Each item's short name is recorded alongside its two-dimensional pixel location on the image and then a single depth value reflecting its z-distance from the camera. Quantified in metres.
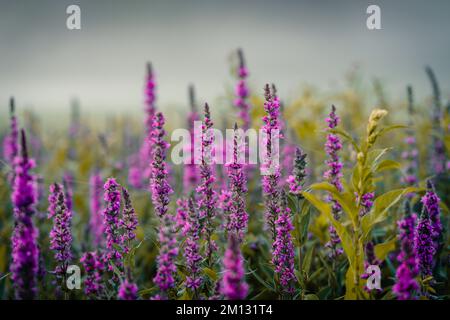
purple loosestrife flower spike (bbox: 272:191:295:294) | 2.29
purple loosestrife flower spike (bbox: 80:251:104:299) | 2.35
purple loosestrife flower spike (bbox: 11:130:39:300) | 1.94
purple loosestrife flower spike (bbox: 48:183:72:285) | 2.27
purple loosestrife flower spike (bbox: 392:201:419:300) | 1.87
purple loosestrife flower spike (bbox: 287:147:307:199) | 2.44
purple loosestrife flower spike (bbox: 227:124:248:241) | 2.31
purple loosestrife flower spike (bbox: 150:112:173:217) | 2.30
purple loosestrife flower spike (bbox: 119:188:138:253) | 2.32
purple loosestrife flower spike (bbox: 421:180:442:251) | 2.39
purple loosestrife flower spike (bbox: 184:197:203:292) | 2.20
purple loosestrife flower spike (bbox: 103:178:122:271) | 2.32
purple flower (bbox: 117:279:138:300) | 1.92
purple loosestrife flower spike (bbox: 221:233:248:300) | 1.72
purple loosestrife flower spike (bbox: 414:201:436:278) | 2.22
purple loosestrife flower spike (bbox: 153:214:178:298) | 1.96
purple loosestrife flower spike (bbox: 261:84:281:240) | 2.27
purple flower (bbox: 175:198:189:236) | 2.39
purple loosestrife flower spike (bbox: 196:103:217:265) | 2.29
